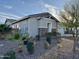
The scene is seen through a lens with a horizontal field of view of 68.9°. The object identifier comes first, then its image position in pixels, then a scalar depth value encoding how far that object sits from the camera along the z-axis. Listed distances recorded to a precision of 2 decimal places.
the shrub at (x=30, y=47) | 4.52
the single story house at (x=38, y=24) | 8.20
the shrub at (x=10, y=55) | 2.87
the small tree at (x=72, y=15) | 4.75
